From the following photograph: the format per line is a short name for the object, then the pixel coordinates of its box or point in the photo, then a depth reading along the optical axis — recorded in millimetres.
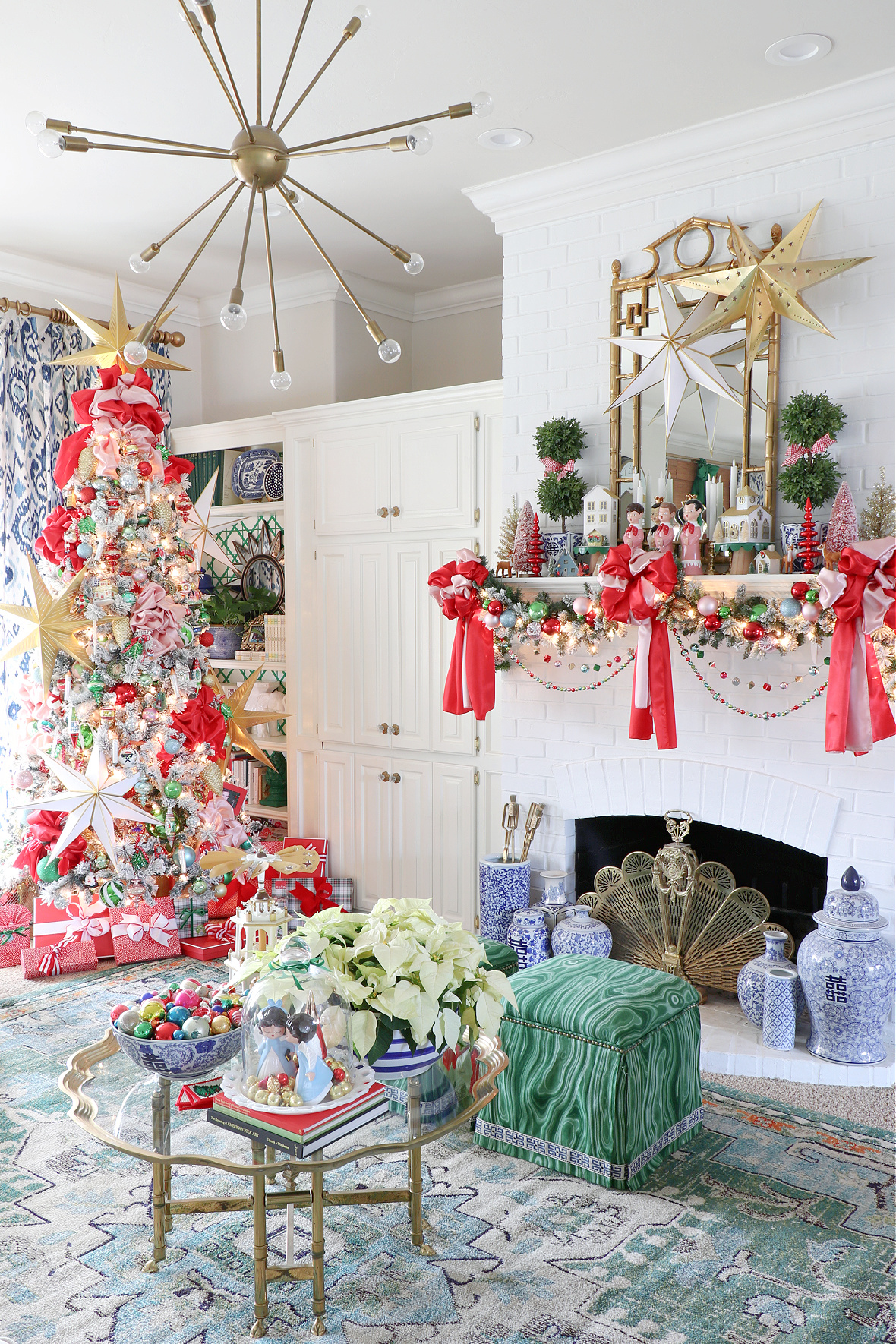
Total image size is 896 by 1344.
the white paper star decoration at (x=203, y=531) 4387
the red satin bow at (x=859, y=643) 2773
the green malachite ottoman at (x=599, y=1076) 2449
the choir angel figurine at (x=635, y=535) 3318
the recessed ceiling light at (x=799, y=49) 2705
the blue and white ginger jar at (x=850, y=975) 2961
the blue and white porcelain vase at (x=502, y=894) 3705
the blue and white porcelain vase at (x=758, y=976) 3236
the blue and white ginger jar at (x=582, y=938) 3479
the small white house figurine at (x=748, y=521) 3141
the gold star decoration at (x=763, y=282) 3014
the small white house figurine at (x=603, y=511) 3492
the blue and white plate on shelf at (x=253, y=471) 4824
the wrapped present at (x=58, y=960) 3889
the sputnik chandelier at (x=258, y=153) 1732
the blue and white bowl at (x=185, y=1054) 1988
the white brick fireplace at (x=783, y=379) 3047
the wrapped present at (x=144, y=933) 4047
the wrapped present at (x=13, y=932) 4066
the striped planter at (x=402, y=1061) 1999
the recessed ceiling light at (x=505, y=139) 3252
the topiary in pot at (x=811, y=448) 3025
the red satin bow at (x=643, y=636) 3189
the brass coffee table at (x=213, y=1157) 1896
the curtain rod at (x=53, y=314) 4336
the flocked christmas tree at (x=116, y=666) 3846
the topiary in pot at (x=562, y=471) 3580
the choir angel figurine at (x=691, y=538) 3254
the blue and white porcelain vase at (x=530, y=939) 3531
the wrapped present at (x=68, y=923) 3980
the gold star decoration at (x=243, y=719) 4320
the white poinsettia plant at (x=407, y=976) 1958
